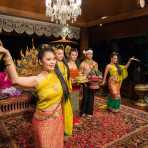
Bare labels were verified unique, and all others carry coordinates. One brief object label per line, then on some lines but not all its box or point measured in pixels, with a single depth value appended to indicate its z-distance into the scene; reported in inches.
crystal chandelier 153.2
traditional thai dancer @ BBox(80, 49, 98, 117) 147.7
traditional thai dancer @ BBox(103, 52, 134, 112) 158.1
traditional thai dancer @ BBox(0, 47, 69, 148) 63.2
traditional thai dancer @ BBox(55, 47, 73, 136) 75.9
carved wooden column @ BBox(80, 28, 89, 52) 251.8
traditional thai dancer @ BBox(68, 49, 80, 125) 136.7
